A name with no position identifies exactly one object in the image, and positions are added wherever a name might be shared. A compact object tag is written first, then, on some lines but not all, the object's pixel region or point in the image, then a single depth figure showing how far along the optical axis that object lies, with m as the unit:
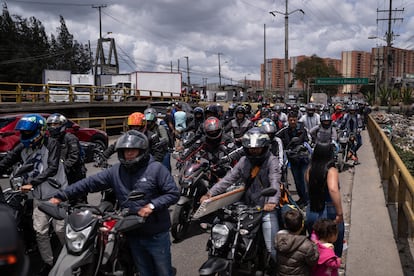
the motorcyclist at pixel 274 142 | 6.79
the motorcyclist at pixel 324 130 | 9.45
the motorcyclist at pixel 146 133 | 6.92
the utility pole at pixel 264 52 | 54.50
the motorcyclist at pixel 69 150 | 5.59
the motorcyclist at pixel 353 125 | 12.54
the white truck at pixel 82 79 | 37.56
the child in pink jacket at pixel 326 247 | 3.70
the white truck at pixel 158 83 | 36.25
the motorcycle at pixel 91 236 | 3.24
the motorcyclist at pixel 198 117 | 11.31
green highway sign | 60.62
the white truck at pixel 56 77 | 32.93
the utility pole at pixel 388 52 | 47.51
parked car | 11.13
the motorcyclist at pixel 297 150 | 7.77
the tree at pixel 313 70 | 78.00
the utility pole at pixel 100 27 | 54.75
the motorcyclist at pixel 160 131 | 7.18
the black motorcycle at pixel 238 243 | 3.74
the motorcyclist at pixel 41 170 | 4.58
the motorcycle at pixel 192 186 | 5.95
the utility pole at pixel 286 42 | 34.75
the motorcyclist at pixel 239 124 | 10.07
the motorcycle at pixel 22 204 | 4.76
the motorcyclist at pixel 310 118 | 10.80
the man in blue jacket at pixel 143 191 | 3.70
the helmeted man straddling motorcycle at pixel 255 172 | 4.46
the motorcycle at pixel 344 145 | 11.70
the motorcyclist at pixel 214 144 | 6.76
